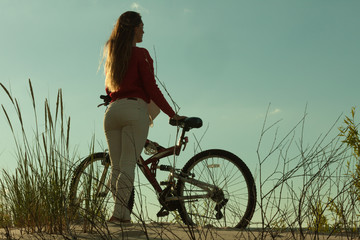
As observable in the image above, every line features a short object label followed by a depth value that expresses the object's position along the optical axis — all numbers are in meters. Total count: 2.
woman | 8.32
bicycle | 9.30
